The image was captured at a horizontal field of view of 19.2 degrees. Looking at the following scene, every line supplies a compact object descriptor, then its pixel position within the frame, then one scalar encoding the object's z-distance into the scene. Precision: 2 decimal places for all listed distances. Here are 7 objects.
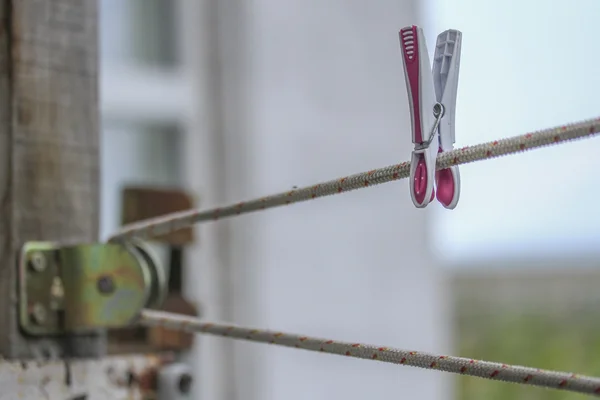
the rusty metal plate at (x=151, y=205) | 1.16
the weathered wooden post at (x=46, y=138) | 0.98
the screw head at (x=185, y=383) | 1.07
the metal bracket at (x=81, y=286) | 0.98
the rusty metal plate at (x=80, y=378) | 0.96
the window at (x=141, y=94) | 3.60
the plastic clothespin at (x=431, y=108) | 0.79
